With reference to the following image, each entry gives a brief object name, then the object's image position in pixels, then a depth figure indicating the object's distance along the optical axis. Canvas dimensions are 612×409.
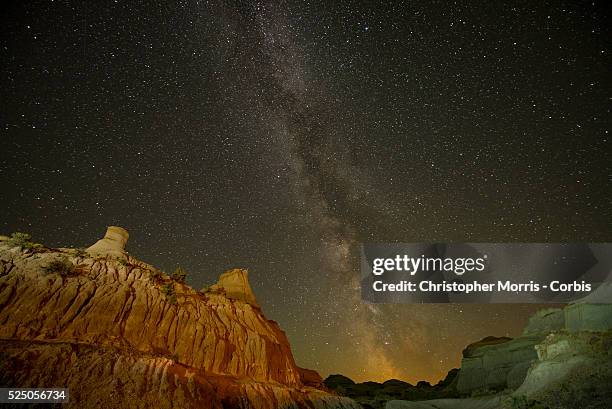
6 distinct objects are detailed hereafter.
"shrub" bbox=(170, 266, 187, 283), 44.24
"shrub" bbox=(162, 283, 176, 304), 39.81
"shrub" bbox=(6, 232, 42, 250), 33.50
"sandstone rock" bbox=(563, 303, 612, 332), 46.25
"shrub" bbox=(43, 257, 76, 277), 33.16
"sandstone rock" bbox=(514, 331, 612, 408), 32.28
